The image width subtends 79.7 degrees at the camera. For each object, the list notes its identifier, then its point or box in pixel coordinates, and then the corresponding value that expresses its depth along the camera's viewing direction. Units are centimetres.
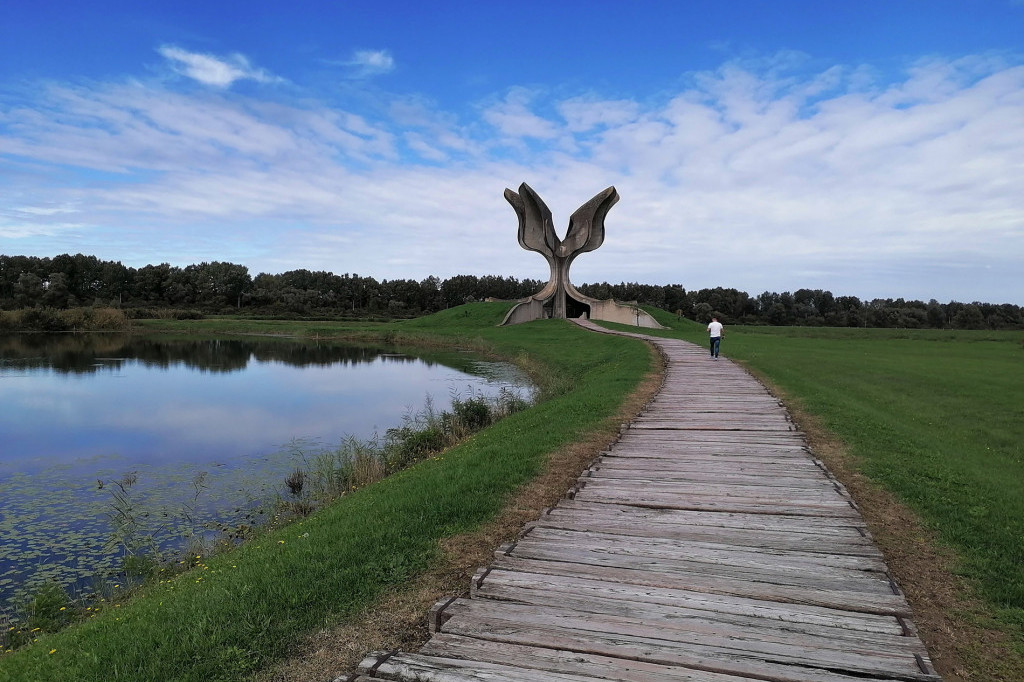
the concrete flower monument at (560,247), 4856
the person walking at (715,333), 2100
